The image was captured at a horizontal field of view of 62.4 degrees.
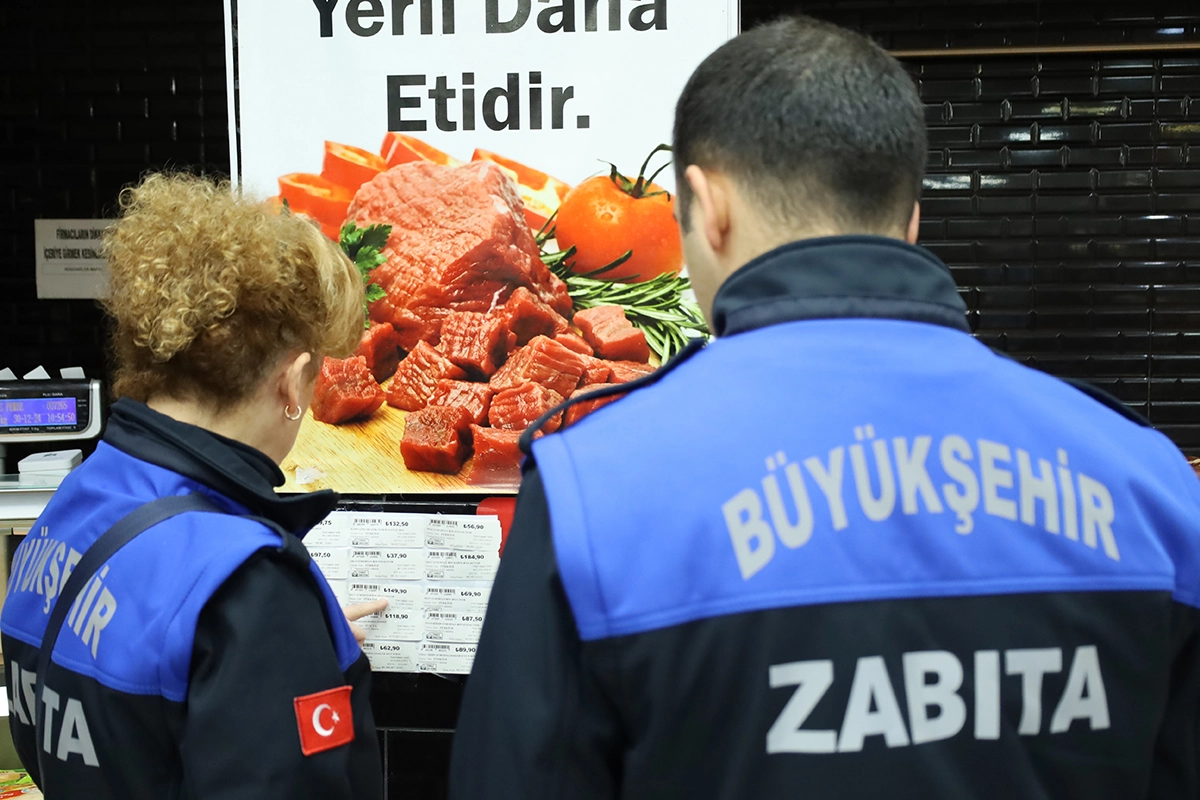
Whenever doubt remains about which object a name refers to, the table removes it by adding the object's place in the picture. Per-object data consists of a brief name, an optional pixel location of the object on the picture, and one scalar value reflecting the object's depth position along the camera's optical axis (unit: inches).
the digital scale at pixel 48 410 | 124.0
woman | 45.3
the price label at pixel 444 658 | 84.3
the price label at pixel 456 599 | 84.4
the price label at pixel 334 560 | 85.5
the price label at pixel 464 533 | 83.9
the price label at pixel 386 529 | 84.7
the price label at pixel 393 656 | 84.7
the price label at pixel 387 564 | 84.9
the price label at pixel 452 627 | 84.3
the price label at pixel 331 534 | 85.4
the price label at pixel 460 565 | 84.4
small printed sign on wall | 154.8
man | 29.7
